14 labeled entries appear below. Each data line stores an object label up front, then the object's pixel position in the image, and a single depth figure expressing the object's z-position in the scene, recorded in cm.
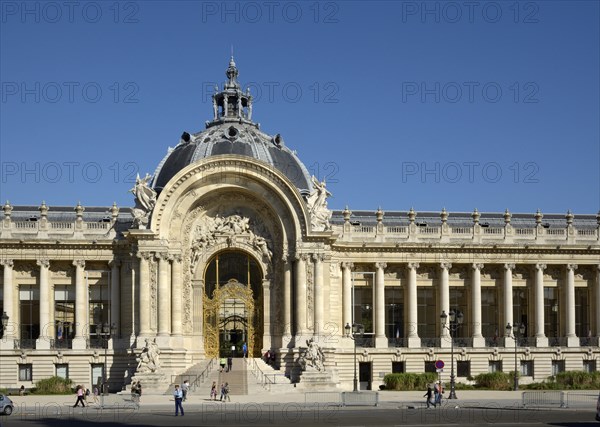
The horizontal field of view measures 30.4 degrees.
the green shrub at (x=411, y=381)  7119
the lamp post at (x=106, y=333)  7244
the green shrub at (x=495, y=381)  7200
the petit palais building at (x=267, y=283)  7162
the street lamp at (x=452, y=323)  6244
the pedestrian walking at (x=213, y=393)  6178
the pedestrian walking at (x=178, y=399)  5069
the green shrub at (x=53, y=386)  6875
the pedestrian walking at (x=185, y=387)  6016
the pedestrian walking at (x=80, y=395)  5631
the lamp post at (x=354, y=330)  7566
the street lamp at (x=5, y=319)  6363
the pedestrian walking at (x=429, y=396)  5556
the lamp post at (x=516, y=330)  7765
